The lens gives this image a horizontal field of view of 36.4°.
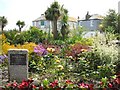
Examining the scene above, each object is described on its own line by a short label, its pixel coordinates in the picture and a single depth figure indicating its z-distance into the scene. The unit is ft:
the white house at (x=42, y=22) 95.34
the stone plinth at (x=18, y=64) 16.51
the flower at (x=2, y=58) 19.76
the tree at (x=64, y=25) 55.86
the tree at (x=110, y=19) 65.91
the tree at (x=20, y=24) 71.12
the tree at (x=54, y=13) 57.80
